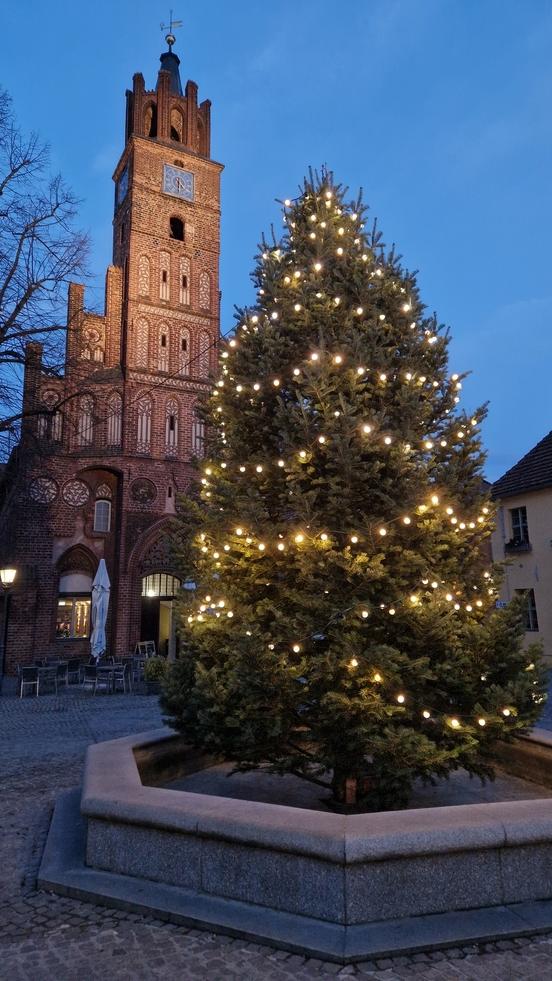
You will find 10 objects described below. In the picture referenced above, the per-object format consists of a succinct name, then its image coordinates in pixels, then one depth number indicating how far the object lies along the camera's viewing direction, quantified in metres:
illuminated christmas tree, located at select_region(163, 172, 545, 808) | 5.20
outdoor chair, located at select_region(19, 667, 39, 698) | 15.90
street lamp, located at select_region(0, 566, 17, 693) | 19.86
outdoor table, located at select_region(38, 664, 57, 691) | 16.53
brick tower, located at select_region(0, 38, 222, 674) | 21.53
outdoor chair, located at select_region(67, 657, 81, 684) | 18.41
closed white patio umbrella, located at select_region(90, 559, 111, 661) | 18.84
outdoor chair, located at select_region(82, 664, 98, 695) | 16.22
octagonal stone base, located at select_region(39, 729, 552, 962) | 3.87
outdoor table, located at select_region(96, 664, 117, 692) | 16.47
